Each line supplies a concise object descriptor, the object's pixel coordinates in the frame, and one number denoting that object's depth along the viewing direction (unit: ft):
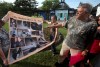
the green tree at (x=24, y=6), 68.69
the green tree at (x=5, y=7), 61.39
